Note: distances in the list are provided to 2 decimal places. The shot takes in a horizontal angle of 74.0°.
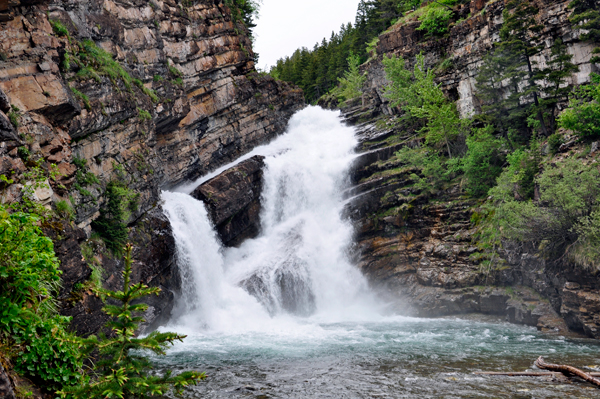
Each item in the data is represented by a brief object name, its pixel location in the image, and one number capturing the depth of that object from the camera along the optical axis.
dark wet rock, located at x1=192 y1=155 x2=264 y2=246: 33.03
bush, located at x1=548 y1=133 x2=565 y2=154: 24.36
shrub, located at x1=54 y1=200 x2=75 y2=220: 17.12
